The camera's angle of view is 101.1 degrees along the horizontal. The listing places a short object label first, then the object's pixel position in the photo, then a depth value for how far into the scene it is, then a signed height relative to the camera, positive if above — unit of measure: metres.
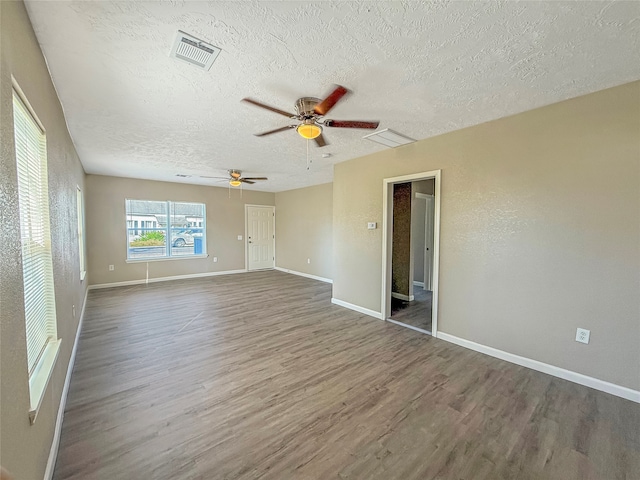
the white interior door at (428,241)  5.87 -0.29
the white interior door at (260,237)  8.16 -0.33
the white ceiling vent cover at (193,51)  1.63 +1.15
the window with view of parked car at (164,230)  6.39 -0.10
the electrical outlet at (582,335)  2.36 -0.96
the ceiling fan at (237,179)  5.27 +0.99
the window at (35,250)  1.36 -0.15
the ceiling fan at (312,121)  2.30 +0.96
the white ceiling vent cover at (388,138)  3.20 +1.15
